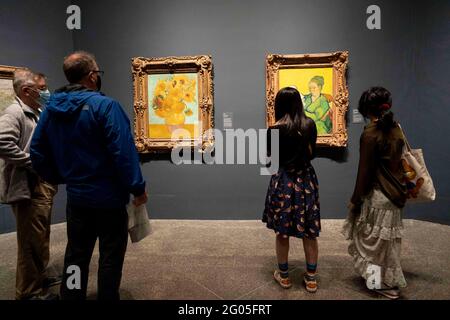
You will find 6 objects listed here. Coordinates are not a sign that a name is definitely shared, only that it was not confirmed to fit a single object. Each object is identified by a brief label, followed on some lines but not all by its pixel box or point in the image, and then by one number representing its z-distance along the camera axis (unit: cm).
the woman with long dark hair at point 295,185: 200
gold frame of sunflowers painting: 366
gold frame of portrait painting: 351
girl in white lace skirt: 195
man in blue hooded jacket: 155
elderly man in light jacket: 191
